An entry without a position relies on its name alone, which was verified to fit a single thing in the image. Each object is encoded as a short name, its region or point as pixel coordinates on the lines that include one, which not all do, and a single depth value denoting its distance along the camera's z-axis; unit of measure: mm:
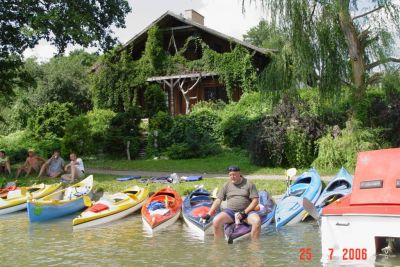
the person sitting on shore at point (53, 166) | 21016
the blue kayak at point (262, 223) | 10828
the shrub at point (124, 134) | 27094
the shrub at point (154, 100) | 32844
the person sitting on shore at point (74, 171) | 19547
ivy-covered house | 31969
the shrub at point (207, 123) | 28062
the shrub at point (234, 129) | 26906
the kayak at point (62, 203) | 14883
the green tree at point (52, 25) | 22125
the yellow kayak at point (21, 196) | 16797
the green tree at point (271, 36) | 17641
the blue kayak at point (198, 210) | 11938
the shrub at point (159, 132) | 27453
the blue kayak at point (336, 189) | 13445
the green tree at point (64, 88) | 44344
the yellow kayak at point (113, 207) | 13609
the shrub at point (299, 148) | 19891
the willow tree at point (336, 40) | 17027
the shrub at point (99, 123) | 28797
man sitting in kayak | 10961
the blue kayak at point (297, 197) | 12579
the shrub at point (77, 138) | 27922
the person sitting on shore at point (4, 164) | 22000
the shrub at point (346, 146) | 17797
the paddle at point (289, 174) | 15148
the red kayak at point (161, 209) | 12875
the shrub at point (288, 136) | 19922
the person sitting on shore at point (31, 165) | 21641
